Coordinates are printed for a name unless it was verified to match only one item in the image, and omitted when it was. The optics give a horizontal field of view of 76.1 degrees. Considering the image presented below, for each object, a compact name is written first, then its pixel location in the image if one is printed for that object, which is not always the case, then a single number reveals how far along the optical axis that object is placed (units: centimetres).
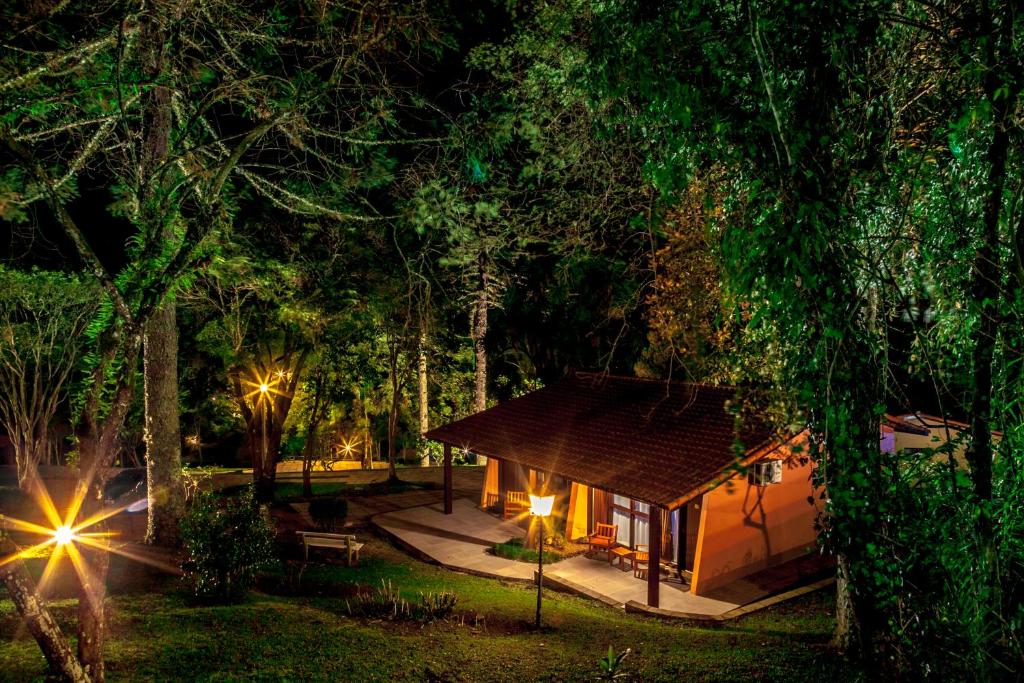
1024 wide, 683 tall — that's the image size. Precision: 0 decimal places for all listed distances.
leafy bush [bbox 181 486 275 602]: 974
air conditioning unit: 1309
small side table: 1412
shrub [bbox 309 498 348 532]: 1703
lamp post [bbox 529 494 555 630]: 1107
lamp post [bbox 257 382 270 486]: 1994
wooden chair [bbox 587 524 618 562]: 1470
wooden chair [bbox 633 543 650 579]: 1384
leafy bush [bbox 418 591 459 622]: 969
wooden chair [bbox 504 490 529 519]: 1825
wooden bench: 1402
